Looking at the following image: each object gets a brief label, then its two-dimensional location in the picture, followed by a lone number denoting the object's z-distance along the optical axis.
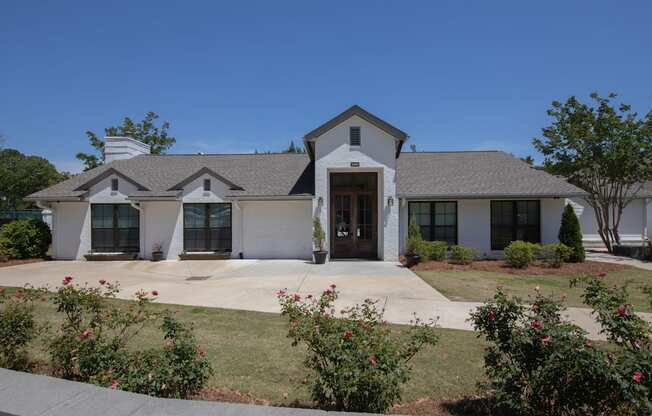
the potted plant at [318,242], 15.84
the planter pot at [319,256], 15.81
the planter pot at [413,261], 15.12
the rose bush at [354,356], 3.34
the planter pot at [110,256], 17.55
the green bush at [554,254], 14.60
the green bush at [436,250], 15.16
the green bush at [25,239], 17.05
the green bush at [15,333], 4.28
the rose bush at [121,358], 3.61
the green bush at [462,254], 15.09
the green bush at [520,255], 14.24
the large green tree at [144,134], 37.84
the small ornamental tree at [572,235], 15.24
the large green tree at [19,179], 39.16
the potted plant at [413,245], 15.17
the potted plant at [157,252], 17.25
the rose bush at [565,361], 2.91
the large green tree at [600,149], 17.78
